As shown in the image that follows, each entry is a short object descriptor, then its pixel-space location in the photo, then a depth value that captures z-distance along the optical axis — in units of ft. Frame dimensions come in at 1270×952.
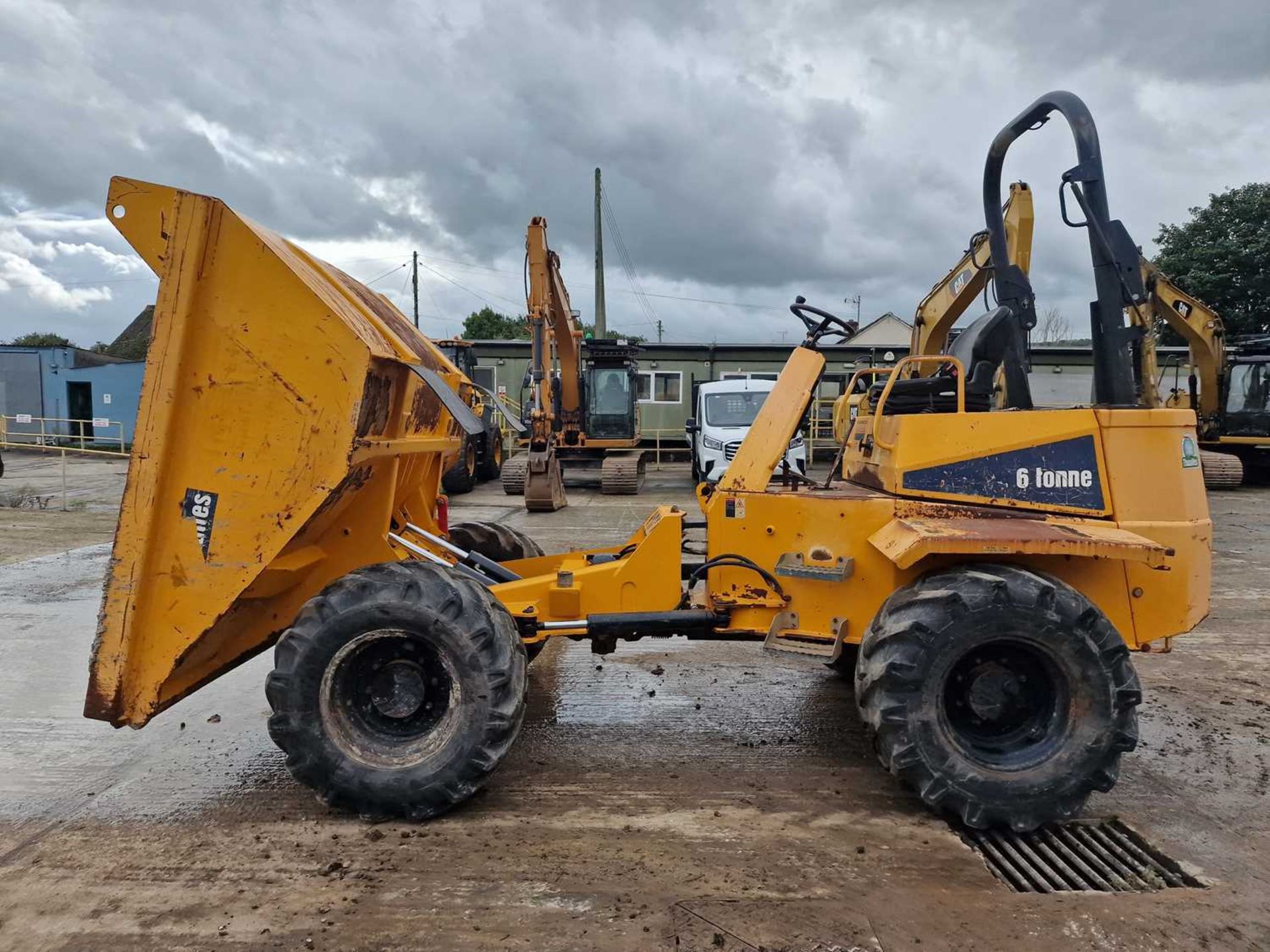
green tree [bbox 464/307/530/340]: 173.68
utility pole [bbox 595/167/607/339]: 94.43
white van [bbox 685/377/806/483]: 49.26
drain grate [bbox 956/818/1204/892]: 9.67
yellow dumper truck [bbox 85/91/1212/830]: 10.51
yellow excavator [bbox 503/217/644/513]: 43.39
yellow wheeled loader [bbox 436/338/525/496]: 53.05
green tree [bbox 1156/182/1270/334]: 86.12
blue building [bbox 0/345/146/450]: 94.17
